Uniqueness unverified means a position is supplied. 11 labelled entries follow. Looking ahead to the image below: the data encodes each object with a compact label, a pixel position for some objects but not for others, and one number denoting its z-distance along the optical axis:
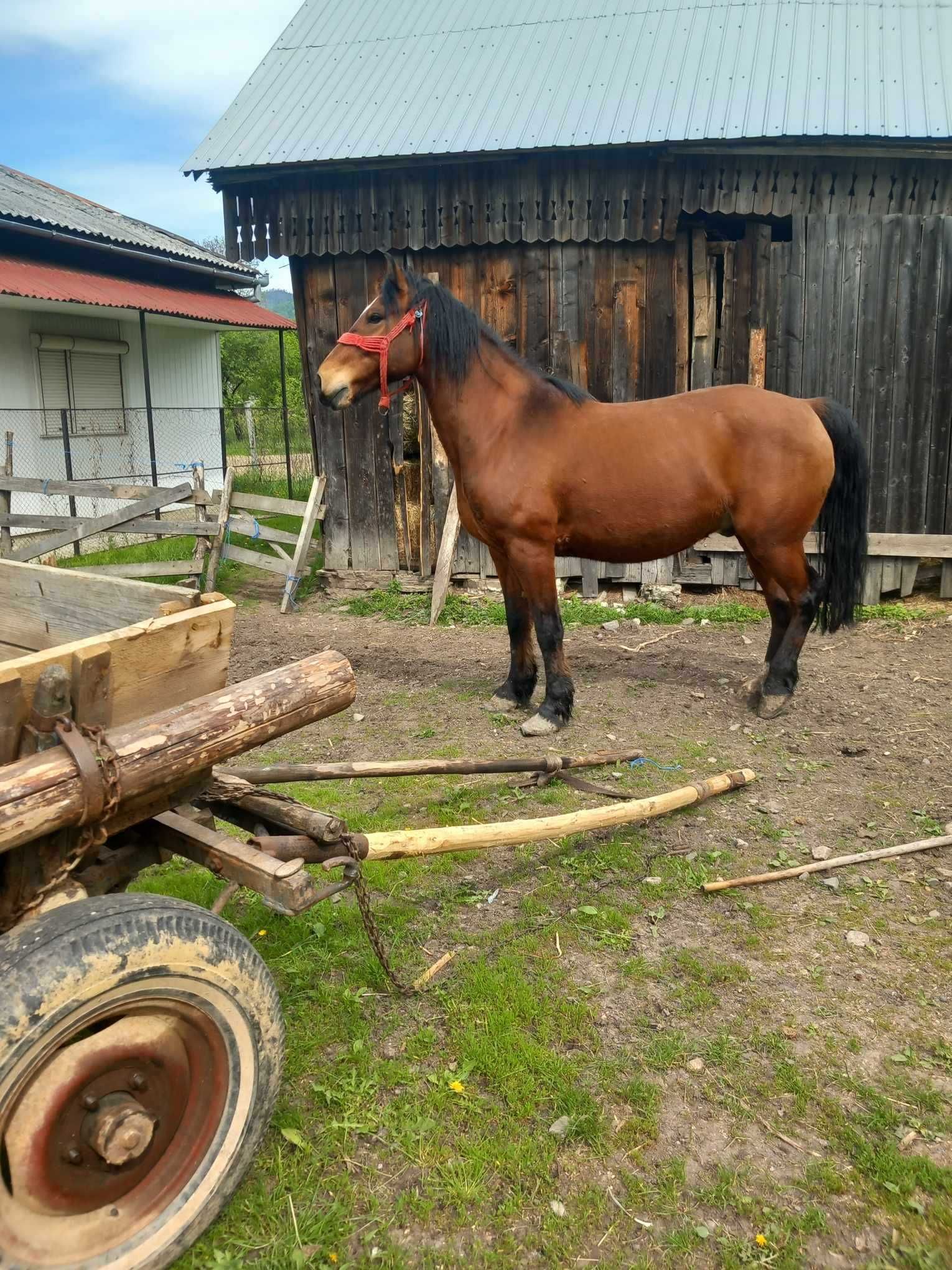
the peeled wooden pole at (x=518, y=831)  2.70
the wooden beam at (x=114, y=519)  8.71
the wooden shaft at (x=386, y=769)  3.11
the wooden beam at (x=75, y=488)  9.03
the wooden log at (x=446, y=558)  8.20
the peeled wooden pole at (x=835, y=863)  3.50
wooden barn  7.45
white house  12.27
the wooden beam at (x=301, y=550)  8.72
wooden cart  1.75
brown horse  5.17
